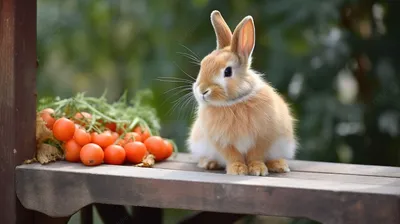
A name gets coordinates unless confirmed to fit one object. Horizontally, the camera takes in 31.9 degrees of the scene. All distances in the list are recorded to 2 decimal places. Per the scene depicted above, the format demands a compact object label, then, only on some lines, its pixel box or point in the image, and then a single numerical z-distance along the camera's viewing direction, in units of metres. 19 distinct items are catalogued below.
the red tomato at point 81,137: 2.85
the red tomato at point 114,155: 2.85
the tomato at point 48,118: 2.98
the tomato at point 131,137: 3.01
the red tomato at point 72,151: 2.86
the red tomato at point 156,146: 3.00
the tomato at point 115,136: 3.00
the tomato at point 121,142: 2.98
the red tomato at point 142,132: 3.12
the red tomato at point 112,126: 3.14
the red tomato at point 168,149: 3.05
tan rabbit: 2.61
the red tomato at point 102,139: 2.89
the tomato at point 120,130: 3.12
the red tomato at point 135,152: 2.90
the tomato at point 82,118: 3.01
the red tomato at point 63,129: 2.85
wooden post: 2.74
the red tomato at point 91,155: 2.78
